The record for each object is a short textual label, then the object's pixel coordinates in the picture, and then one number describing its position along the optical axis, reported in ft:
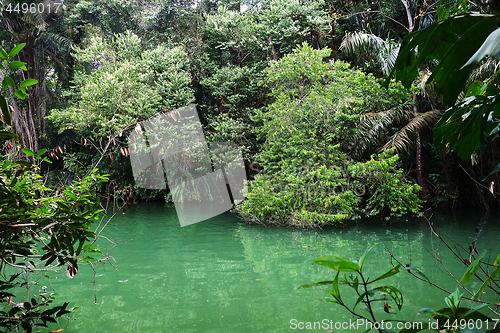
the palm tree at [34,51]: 37.78
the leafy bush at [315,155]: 27.04
